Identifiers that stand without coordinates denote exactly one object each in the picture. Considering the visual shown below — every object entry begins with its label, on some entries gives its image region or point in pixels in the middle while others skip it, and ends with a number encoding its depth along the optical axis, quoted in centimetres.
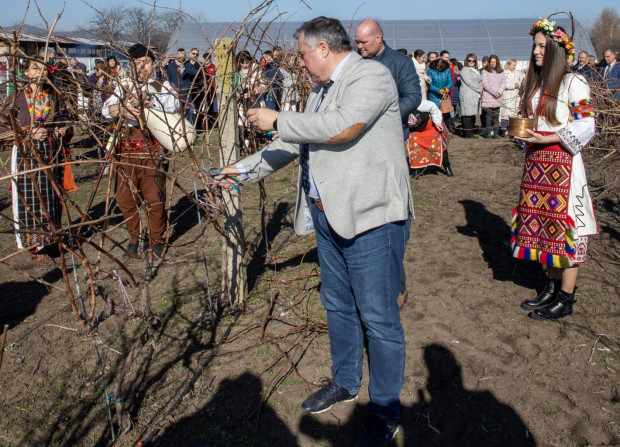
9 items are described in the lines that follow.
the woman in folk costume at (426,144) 728
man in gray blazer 209
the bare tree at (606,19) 4959
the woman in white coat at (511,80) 1152
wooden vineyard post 321
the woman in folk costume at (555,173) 310
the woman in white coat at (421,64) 1053
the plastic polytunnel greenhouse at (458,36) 2062
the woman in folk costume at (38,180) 440
